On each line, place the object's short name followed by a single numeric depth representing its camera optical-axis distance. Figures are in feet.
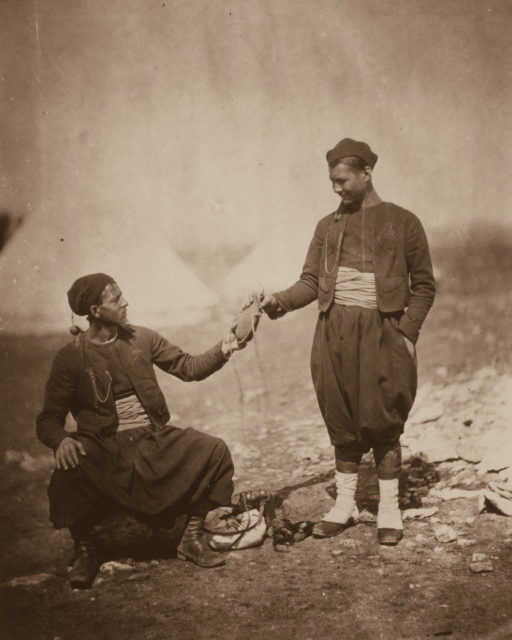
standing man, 12.05
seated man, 11.59
